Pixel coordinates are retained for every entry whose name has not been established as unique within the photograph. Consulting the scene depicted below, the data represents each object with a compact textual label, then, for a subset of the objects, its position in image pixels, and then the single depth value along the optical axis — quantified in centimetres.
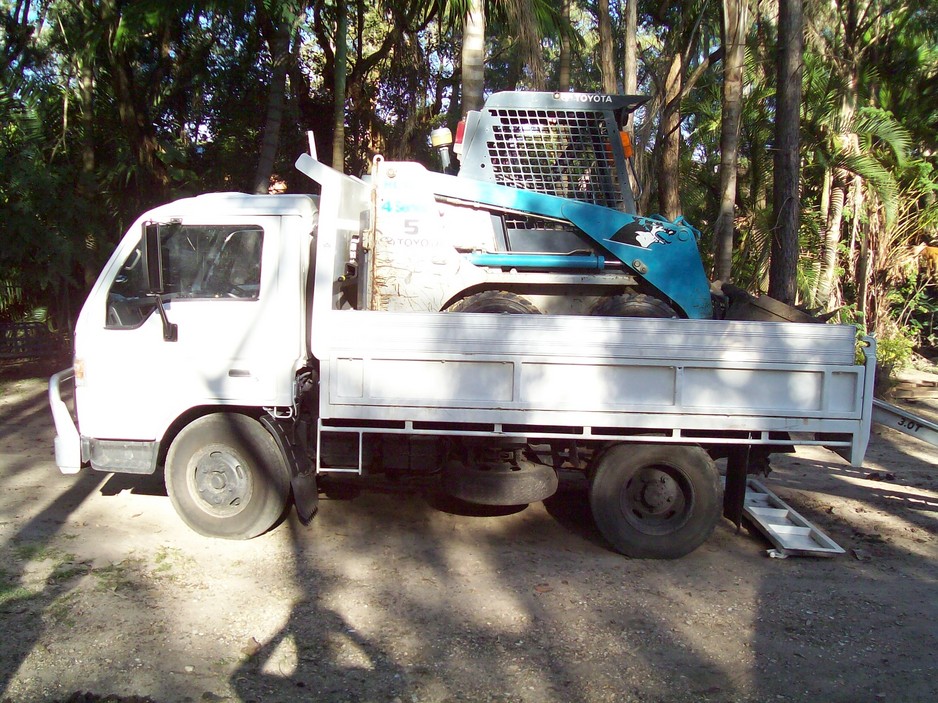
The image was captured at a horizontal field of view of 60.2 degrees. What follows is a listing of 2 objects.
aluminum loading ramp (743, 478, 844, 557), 588
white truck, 531
